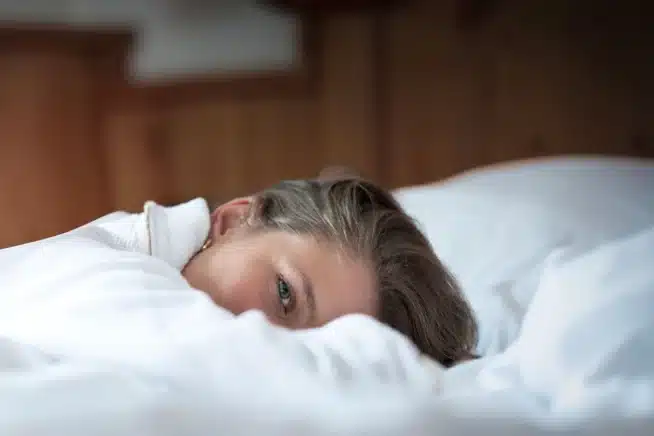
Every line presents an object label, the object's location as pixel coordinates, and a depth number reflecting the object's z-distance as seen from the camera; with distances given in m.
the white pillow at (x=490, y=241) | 1.45
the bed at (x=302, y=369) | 0.92
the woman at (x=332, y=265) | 1.21
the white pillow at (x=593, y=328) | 0.99
